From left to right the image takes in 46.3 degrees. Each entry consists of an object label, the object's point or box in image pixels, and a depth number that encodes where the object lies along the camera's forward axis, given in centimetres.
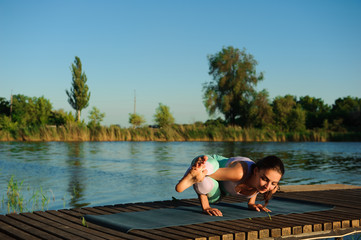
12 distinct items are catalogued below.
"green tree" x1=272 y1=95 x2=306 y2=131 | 4922
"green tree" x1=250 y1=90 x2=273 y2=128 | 4895
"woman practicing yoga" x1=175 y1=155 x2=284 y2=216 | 386
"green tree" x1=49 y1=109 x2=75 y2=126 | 4878
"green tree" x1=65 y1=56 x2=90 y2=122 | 5156
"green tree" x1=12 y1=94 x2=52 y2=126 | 4951
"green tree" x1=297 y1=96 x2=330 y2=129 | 6875
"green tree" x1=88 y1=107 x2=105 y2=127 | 5388
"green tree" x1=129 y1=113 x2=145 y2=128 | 5712
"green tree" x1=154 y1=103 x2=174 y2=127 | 4989
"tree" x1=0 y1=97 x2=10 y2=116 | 5356
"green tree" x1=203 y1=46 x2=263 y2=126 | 5019
